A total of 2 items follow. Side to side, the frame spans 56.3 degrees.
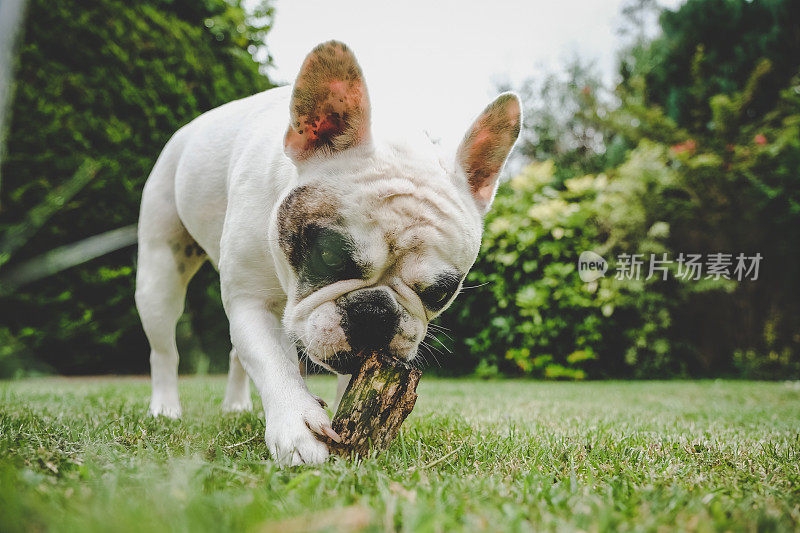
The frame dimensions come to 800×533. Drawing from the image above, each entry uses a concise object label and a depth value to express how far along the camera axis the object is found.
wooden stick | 0.47
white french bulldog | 0.51
